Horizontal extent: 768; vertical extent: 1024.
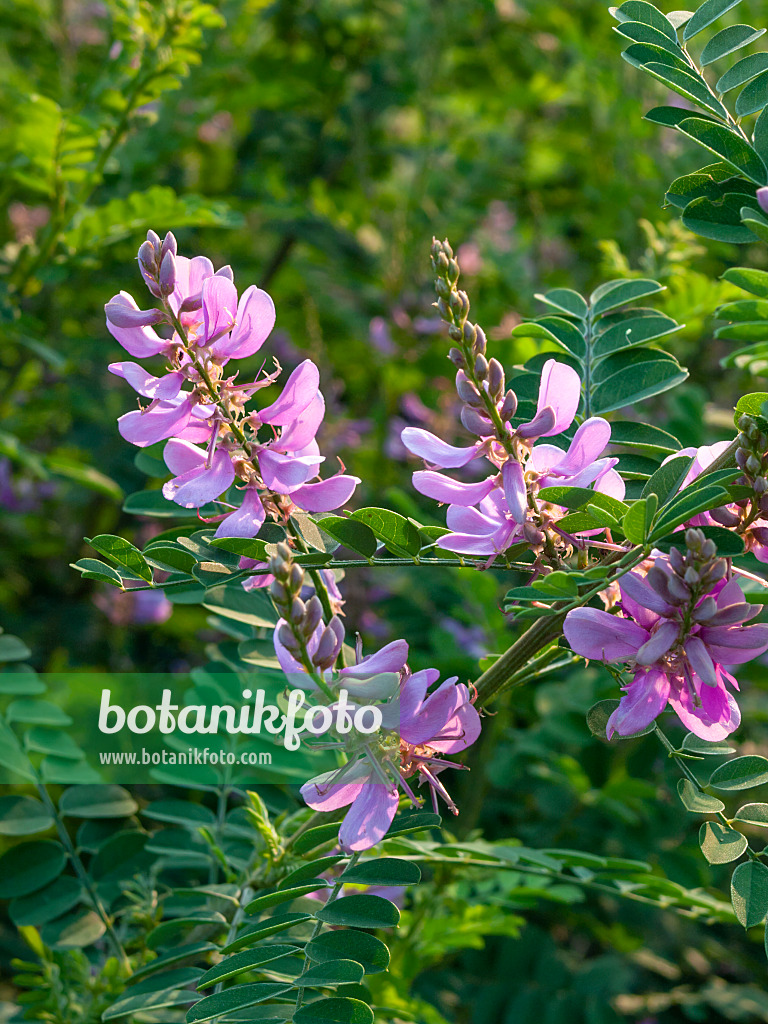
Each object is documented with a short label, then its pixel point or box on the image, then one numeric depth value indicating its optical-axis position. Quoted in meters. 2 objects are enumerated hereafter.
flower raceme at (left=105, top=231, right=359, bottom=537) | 0.48
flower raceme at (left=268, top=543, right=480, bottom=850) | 0.47
